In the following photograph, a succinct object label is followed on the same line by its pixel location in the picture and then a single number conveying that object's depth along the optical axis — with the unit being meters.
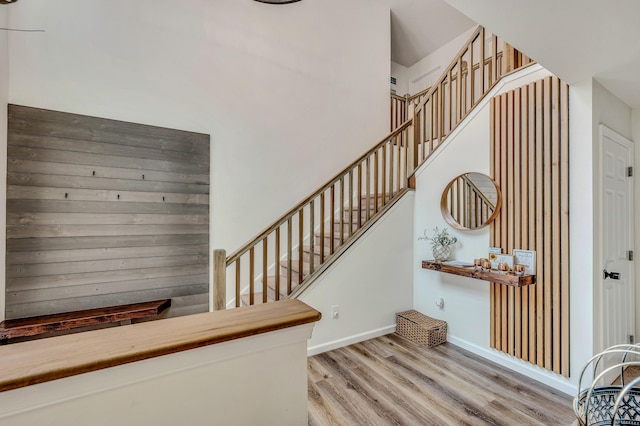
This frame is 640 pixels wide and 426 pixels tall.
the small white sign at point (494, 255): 2.72
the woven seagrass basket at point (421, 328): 3.07
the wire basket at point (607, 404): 0.99
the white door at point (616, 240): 2.32
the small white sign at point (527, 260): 2.49
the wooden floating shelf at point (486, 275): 2.37
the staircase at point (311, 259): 2.97
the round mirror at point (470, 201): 2.85
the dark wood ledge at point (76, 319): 2.43
